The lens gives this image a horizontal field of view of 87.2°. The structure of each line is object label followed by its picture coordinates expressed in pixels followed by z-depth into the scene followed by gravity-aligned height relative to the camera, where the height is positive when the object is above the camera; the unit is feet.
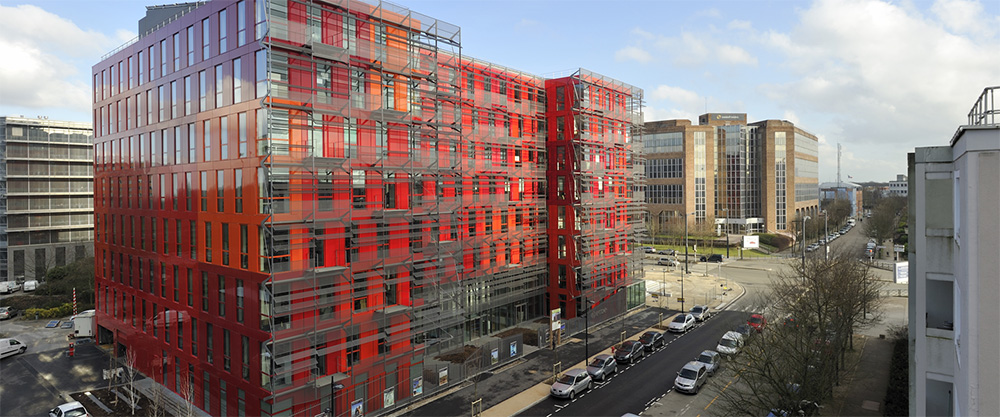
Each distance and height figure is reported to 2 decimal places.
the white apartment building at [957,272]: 29.27 -4.67
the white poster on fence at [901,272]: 171.01 -23.30
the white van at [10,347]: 122.60 -32.40
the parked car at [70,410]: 86.53 -33.32
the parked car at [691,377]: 93.20 -31.65
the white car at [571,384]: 91.09 -31.71
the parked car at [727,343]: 103.53 -28.93
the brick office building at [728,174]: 316.60 +18.28
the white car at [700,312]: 146.46 -30.86
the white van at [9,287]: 193.47 -28.72
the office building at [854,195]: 557.05 +7.76
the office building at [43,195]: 204.74 +6.10
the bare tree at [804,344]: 71.05 -21.15
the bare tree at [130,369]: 91.71 -30.96
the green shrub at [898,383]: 78.54 -30.08
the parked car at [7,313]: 160.97 -31.87
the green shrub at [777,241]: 294.46 -21.58
